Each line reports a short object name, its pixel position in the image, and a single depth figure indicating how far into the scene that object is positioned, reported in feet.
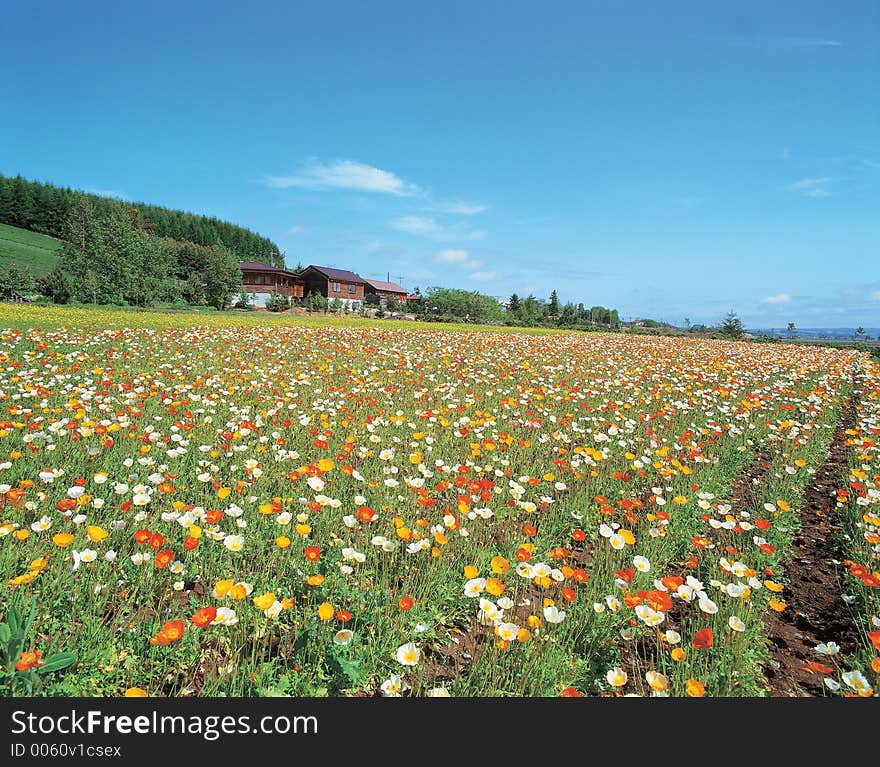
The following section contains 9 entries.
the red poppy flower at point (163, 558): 6.77
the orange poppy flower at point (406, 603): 6.20
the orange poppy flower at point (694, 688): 5.47
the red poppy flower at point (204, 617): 5.53
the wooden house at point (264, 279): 205.26
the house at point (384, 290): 259.31
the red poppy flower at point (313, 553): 7.45
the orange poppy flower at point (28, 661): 4.85
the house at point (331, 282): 215.51
